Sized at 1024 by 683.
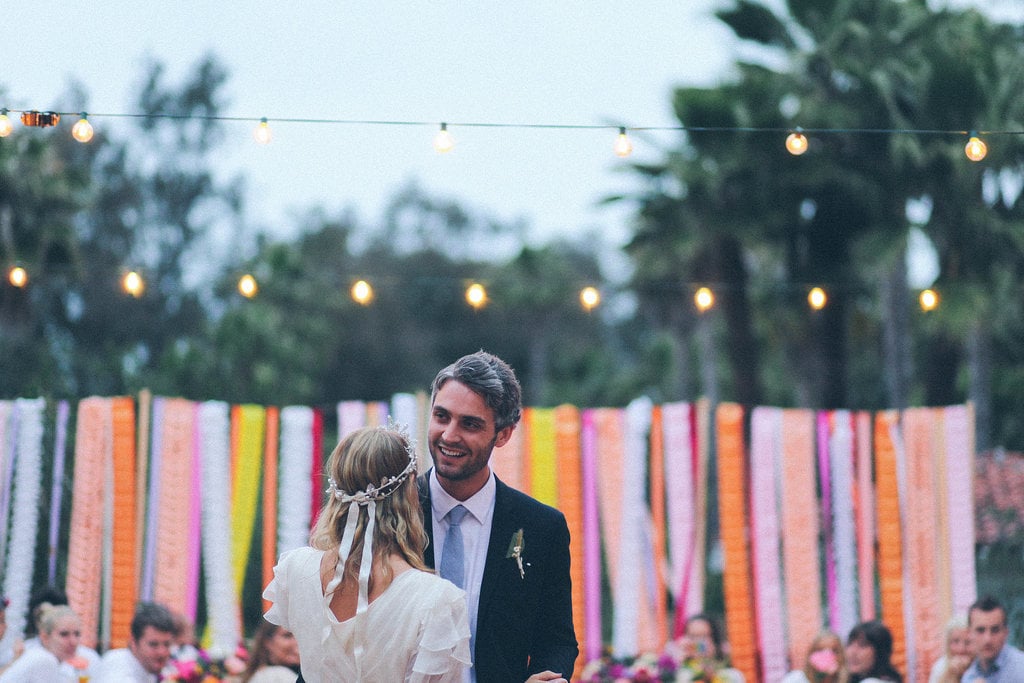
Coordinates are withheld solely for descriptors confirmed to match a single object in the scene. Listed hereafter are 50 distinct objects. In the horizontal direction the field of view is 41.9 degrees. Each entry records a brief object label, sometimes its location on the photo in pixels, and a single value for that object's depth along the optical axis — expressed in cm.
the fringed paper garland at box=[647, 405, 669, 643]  943
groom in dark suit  324
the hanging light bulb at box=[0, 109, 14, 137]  663
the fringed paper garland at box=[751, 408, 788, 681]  931
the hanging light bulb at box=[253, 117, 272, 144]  738
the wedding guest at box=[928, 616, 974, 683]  750
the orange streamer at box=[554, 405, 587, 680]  945
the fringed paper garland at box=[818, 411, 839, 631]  937
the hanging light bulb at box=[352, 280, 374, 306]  1010
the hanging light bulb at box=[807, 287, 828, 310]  1057
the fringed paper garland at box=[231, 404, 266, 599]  927
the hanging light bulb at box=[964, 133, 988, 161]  696
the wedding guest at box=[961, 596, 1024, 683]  728
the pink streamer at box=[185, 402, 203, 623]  919
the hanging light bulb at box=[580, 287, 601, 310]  1037
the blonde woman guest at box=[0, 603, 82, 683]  659
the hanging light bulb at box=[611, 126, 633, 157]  705
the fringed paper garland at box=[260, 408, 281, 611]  944
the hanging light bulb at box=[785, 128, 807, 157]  727
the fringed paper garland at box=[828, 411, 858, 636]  936
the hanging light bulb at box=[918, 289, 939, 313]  1027
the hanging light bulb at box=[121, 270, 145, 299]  973
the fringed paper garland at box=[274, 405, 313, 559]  940
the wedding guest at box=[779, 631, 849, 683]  777
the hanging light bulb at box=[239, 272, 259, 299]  1045
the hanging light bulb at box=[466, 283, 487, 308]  1000
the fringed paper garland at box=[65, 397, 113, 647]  897
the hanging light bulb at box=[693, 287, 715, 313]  1070
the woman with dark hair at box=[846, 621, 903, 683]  792
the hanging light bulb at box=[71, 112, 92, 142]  683
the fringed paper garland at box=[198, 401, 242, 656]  916
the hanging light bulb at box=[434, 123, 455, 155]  706
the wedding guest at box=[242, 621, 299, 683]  727
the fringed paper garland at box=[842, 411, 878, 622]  939
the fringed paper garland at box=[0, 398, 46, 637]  896
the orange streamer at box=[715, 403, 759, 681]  937
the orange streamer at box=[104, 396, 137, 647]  902
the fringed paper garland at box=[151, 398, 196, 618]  915
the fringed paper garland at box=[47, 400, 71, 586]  907
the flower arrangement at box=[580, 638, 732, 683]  823
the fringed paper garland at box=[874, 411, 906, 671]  912
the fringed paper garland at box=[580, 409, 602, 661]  948
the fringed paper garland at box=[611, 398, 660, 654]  946
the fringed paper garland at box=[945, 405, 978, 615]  912
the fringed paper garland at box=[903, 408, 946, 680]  905
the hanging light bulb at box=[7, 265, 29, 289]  967
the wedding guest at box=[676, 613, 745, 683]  829
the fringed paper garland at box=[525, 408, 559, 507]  941
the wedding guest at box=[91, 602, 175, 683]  708
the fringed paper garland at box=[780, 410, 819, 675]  932
